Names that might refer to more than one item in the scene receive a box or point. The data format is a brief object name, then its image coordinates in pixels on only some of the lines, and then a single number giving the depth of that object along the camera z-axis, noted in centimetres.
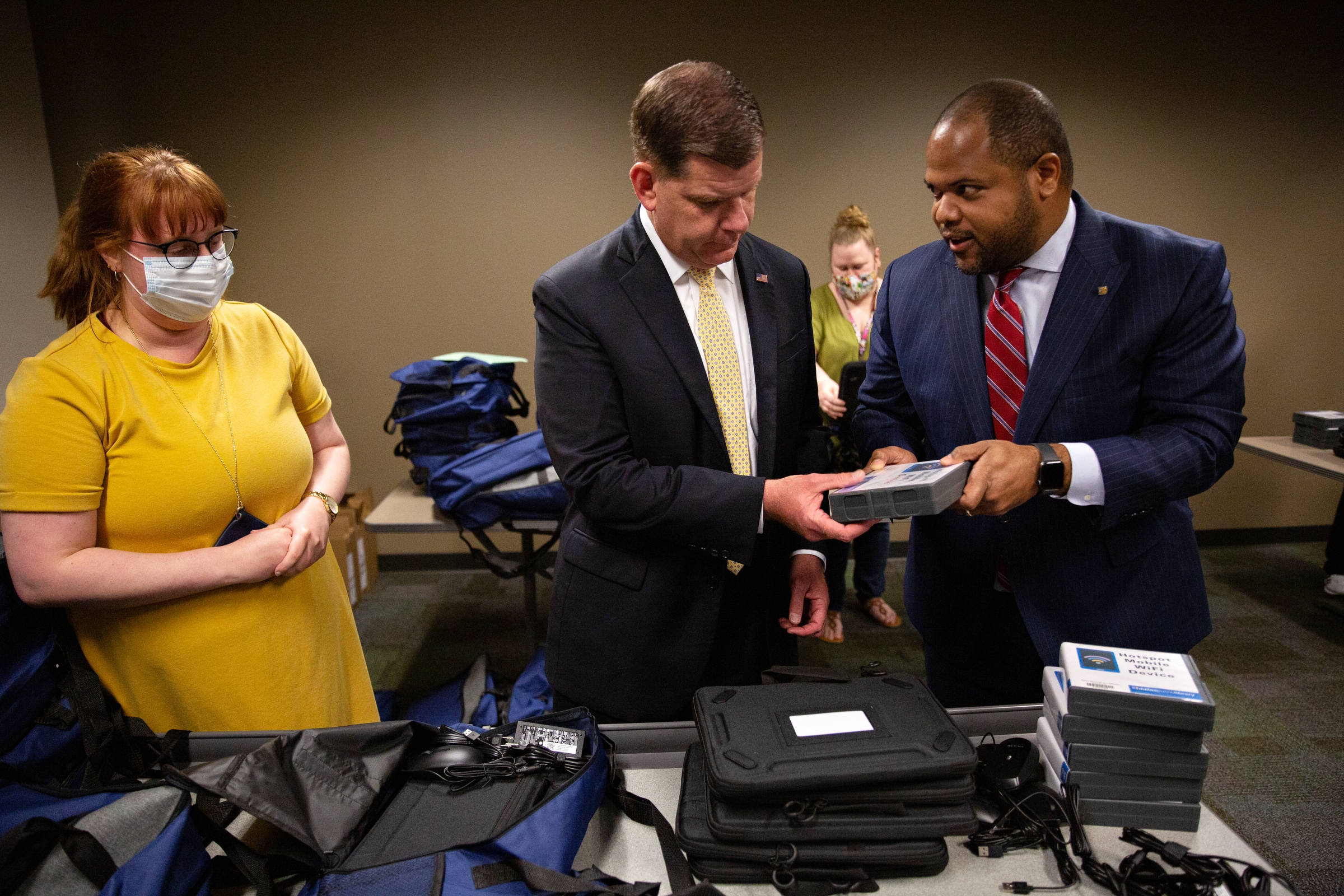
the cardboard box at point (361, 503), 421
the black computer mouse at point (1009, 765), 114
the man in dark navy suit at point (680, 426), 130
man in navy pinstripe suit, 129
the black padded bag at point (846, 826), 97
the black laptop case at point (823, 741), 96
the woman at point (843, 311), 351
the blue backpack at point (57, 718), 112
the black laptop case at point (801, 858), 98
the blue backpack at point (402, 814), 94
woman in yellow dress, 122
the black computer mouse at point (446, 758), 113
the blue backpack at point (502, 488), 285
